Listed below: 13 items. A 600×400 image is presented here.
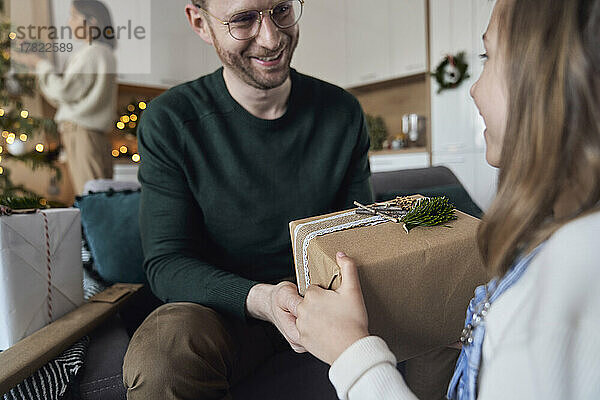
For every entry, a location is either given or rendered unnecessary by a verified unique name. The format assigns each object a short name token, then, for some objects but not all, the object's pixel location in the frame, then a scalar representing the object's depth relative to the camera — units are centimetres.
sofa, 68
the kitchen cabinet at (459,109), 288
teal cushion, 99
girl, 31
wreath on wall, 292
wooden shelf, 323
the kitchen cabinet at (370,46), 234
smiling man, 75
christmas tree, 222
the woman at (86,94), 165
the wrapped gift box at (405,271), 47
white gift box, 67
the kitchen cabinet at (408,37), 302
